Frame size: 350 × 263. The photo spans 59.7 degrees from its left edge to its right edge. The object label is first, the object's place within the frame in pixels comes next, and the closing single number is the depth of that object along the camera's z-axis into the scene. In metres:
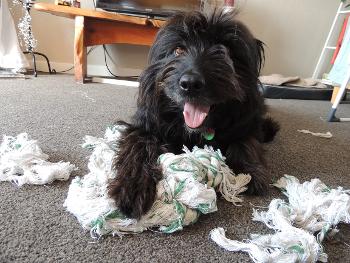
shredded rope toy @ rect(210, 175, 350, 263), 0.62
